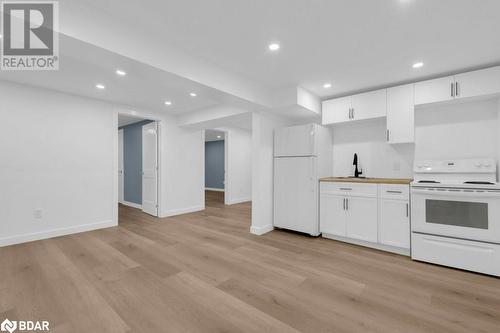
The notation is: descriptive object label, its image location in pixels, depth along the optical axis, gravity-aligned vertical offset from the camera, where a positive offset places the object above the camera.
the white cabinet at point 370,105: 3.31 +0.94
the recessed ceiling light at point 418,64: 2.67 +1.22
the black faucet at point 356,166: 3.74 +0.00
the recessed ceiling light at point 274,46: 2.32 +1.27
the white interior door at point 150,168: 5.09 -0.02
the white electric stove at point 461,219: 2.34 -0.60
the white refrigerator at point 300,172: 3.61 -0.09
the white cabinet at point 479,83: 2.60 +0.99
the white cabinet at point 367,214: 2.91 -0.69
